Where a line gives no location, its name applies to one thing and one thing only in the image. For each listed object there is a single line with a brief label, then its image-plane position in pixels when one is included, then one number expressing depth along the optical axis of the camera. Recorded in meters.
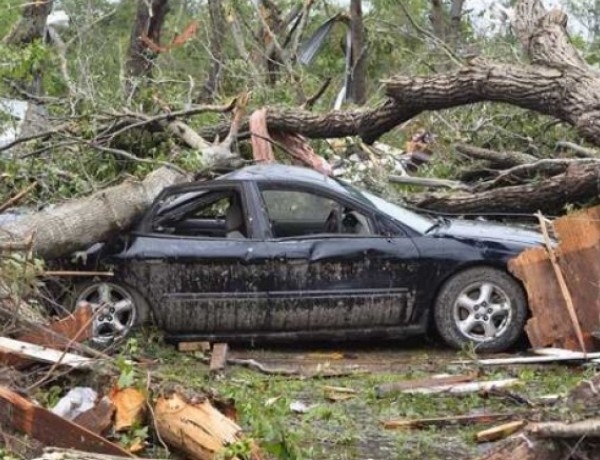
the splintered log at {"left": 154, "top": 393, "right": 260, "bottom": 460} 9.71
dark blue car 16.01
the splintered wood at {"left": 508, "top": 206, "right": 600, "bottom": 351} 15.48
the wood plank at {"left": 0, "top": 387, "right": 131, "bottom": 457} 9.56
